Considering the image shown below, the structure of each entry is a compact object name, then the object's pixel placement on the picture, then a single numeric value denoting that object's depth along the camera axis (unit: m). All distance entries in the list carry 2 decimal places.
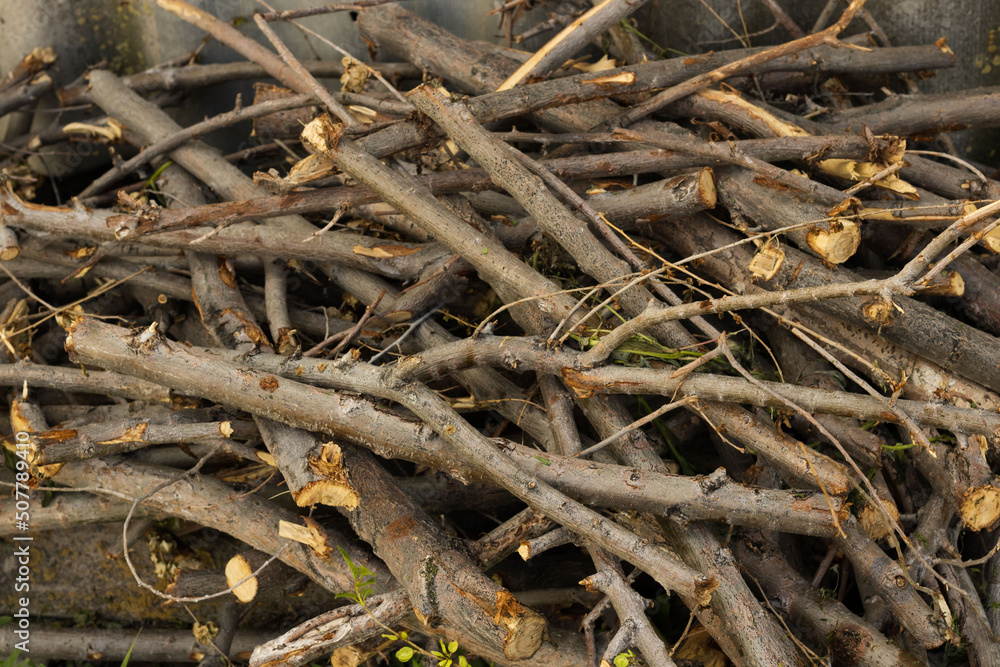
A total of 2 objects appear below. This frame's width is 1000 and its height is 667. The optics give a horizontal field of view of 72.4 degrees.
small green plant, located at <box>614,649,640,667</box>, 1.66
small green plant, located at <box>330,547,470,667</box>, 1.88
